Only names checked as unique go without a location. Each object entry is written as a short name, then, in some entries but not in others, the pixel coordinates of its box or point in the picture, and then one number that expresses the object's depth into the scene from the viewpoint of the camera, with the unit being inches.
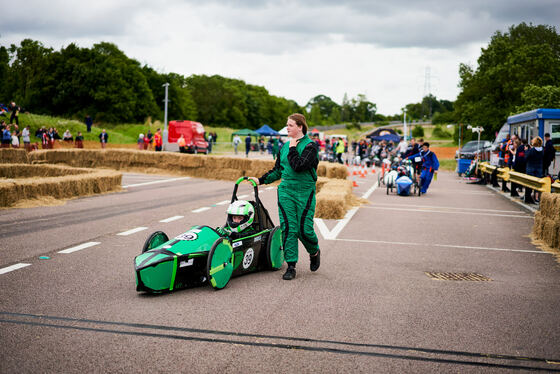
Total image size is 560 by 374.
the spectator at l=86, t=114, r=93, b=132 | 2092.5
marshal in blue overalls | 788.6
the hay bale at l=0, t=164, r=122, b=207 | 553.6
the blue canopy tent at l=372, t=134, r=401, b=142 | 2536.9
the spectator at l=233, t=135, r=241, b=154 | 2263.7
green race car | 226.8
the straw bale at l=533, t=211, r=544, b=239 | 418.9
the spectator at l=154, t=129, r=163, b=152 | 1498.5
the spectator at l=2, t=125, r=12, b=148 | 1167.3
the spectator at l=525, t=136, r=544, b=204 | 687.7
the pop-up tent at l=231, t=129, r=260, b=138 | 2593.5
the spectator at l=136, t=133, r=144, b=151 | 1692.9
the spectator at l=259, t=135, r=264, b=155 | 2677.2
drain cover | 284.5
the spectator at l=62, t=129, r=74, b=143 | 1617.1
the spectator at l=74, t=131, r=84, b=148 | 1553.9
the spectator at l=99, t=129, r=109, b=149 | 1584.6
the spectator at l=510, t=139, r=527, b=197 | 759.3
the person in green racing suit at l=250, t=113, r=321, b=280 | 266.7
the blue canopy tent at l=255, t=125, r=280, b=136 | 2684.5
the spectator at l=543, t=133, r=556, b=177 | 703.1
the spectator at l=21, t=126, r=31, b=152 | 1347.2
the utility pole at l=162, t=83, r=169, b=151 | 1861.7
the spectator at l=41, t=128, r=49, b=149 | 1483.8
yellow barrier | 577.0
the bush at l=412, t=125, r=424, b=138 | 4284.0
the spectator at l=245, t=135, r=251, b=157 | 1948.2
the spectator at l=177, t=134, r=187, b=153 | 1739.7
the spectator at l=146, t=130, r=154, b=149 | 1800.1
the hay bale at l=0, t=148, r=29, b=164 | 974.4
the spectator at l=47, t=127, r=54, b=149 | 1486.7
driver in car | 266.7
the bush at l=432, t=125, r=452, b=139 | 4098.7
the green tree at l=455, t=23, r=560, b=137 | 2317.9
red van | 1894.3
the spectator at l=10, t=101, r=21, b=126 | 1241.6
